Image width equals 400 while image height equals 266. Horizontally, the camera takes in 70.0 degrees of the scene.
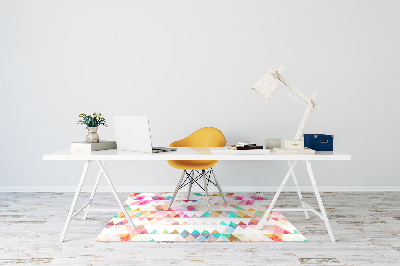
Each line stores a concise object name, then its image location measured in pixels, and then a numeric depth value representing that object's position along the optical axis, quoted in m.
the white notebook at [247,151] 1.89
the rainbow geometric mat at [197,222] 2.13
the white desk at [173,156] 1.82
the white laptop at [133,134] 1.91
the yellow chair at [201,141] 2.87
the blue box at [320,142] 2.12
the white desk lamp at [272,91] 1.94
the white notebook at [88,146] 2.00
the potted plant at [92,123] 2.14
